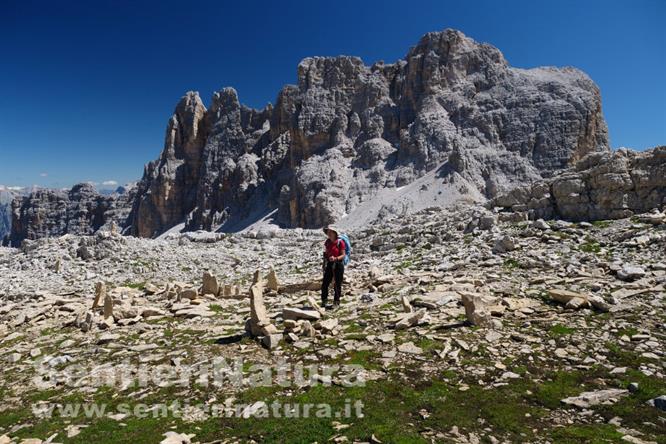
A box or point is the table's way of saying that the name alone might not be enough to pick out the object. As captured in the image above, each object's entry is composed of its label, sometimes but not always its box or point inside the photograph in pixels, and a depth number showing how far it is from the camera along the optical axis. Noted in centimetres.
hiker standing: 1258
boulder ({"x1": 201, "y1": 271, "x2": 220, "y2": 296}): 1688
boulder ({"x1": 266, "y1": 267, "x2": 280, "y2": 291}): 1661
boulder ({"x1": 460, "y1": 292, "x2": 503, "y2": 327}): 964
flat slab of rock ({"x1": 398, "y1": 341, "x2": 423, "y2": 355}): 851
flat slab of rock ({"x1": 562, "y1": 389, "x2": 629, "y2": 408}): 623
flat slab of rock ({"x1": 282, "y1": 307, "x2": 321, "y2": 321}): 1084
